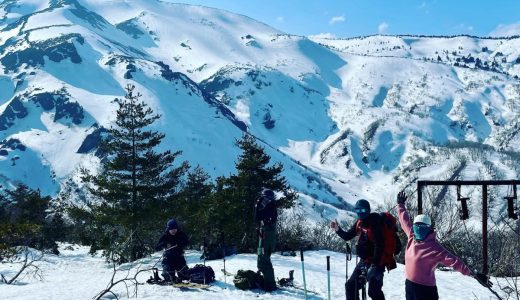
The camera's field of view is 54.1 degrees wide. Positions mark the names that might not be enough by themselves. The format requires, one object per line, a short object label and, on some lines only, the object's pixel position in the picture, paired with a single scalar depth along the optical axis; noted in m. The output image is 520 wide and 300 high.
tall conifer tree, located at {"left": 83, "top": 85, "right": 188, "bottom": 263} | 25.84
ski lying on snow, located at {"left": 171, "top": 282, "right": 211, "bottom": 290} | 12.27
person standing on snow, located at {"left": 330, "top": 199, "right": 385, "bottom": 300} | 8.62
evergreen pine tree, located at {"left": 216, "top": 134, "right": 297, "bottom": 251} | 27.98
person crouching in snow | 13.05
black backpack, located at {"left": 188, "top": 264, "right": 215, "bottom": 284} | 13.20
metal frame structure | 12.87
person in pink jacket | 7.31
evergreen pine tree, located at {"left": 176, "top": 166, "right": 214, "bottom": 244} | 27.47
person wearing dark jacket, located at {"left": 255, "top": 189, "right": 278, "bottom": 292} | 11.86
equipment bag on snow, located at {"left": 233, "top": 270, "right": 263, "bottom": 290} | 12.54
